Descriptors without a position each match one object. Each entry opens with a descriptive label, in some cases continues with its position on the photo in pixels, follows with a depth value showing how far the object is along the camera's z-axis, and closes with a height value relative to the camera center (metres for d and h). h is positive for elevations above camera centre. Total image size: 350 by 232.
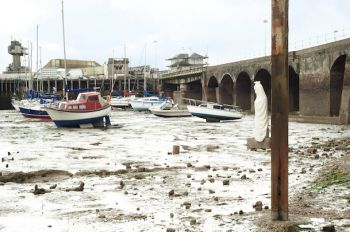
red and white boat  34.81 -0.87
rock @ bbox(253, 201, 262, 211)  9.18 -2.18
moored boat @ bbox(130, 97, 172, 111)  63.56 -0.46
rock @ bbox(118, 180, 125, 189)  12.19 -2.31
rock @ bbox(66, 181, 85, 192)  11.83 -2.33
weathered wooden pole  7.52 +0.05
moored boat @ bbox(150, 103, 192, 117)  51.38 -1.29
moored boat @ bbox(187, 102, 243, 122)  41.88 -1.17
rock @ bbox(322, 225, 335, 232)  7.51 -2.13
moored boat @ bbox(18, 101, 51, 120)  45.19 -1.21
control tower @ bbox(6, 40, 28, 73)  121.81 +12.56
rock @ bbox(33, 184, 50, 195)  11.49 -2.33
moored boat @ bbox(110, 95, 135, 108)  74.44 -0.38
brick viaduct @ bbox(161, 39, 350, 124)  36.59 +2.08
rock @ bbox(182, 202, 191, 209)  9.67 -2.27
